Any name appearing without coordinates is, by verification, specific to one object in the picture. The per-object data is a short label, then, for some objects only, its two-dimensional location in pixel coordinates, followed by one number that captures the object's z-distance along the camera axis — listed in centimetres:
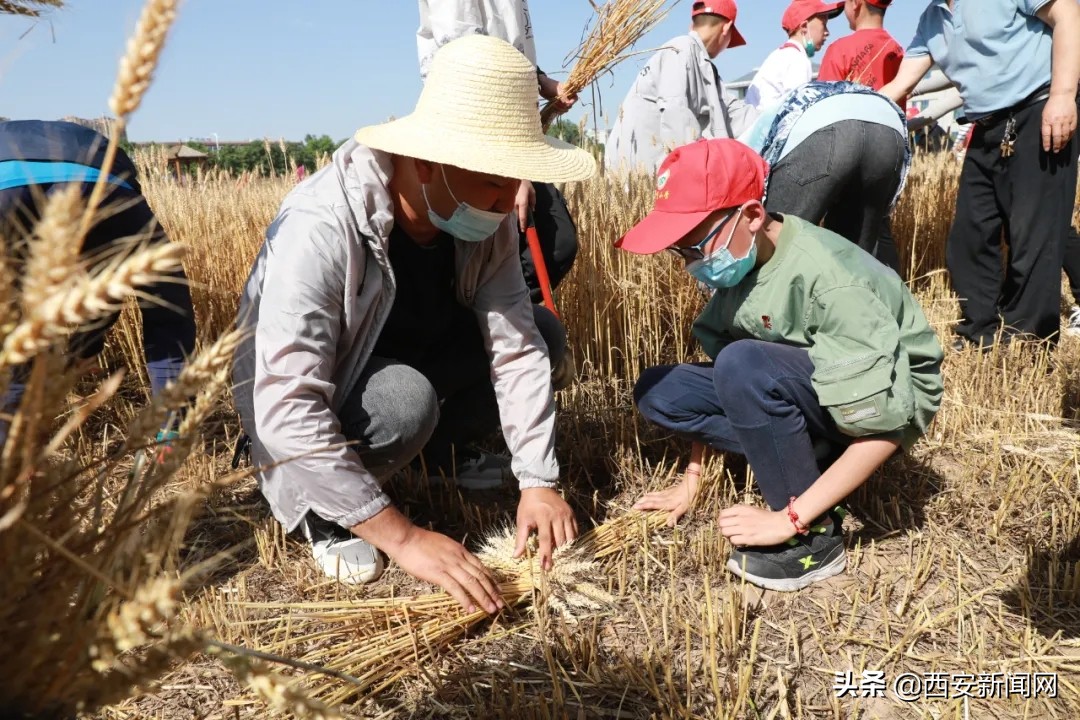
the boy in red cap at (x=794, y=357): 173
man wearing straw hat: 162
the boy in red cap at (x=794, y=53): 412
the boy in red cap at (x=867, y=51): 362
